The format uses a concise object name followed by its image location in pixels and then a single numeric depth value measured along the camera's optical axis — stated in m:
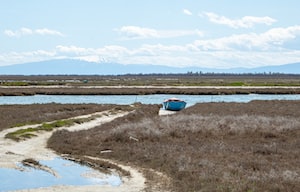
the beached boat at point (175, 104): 54.75
